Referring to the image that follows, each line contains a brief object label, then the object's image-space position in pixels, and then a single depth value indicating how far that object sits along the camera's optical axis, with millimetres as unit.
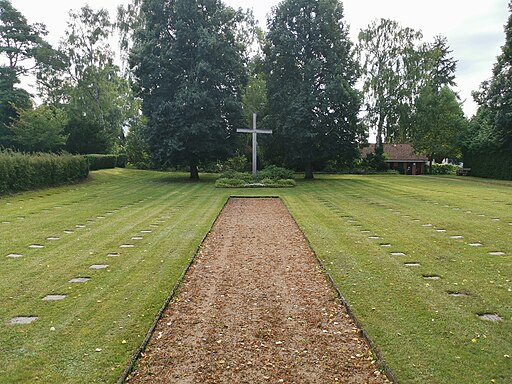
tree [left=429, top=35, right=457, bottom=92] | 59188
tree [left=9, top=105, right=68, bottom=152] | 28373
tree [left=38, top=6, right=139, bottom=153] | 40625
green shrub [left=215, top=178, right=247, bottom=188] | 23094
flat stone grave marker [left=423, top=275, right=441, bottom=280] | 6082
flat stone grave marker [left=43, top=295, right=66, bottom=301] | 5184
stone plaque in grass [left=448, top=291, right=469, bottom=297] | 5336
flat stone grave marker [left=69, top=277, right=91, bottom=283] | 5930
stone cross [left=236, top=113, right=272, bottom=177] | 25762
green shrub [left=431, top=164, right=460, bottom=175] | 49500
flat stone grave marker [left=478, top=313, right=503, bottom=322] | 4551
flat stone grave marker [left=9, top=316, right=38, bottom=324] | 4465
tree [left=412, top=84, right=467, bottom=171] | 42938
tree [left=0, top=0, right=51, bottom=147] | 34000
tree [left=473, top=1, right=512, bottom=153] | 29359
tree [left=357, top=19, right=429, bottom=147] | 42938
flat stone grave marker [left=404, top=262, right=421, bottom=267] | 6841
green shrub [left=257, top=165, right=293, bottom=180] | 25830
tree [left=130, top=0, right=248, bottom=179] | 25625
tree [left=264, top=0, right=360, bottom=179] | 28156
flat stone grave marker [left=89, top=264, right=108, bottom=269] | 6697
